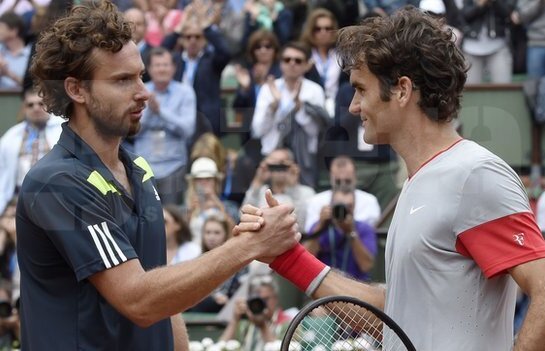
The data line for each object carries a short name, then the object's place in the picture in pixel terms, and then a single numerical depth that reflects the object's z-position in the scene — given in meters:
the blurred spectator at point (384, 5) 19.09
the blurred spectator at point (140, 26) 19.30
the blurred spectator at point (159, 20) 19.94
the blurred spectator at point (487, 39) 18.45
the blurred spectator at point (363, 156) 15.95
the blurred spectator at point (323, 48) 17.70
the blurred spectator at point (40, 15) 19.30
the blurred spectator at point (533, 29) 18.33
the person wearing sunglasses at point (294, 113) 16.31
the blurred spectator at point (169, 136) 16.42
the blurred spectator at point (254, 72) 17.92
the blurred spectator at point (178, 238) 15.70
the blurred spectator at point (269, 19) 19.37
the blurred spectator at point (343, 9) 19.12
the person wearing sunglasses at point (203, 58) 17.83
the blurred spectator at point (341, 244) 14.80
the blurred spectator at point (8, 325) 14.58
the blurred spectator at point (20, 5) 20.48
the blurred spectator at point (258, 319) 14.41
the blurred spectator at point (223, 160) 16.58
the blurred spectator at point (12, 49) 19.23
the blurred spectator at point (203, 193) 16.19
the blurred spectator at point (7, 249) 15.85
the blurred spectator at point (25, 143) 15.37
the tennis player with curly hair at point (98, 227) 6.97
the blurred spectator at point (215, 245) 15.53
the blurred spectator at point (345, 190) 15.25
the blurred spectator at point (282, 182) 15.52
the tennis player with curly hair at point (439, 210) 6.48
